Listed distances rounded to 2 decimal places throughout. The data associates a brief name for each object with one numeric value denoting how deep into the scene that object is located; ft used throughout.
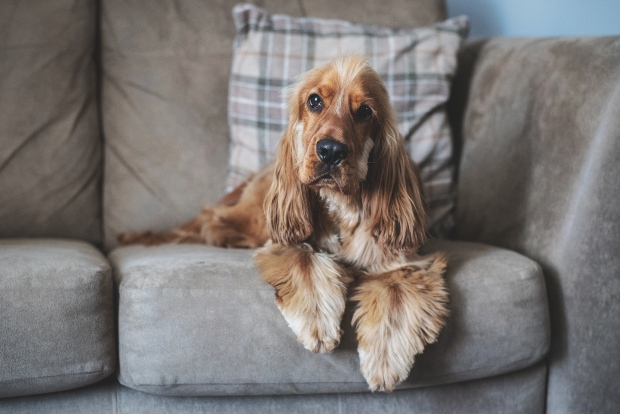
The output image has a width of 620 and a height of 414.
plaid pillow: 7.68
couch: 5.20
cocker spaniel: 5.14
